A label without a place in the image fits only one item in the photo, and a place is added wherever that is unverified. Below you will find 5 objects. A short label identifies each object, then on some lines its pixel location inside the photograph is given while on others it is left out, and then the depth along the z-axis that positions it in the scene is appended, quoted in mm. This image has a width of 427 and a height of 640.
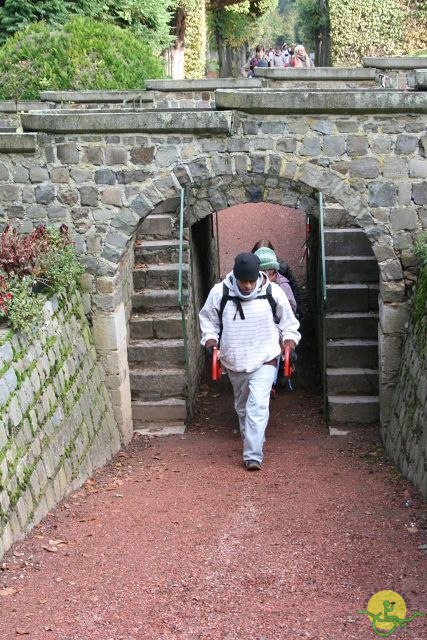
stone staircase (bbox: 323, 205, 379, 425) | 9289
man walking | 7133
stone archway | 7598
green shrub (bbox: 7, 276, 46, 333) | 6004
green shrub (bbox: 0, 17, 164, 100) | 12797
